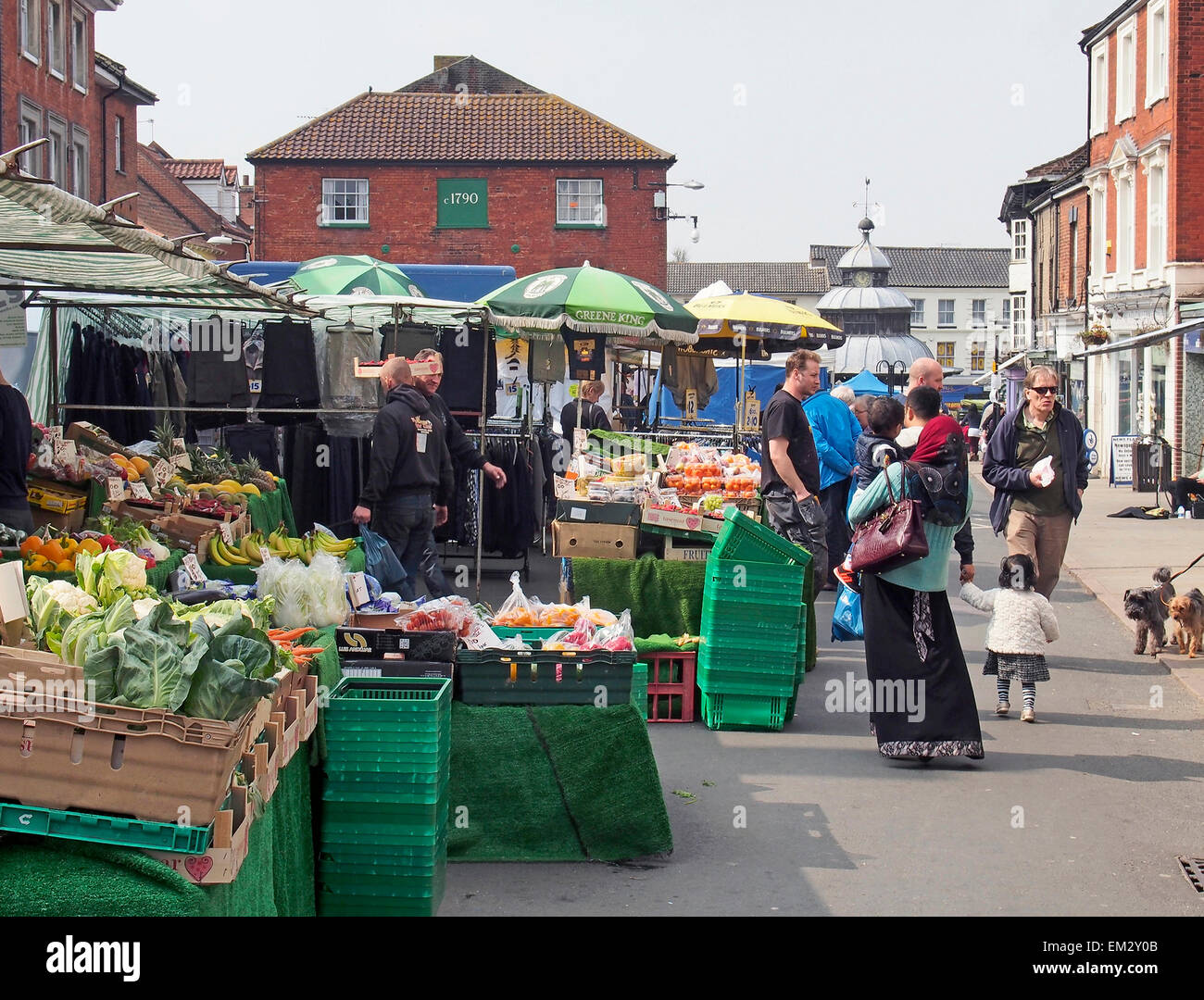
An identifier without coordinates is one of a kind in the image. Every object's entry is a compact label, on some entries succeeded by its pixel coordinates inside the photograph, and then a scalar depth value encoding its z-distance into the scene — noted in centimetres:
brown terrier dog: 1088
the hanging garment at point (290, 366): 1384
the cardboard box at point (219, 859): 363
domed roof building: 7088
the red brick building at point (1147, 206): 2948
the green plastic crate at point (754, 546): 827
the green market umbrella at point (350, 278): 1608
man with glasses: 984
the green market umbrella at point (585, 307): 1294
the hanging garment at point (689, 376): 2059
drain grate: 574
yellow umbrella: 1789
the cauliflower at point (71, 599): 488
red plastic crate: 851
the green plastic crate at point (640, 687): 646
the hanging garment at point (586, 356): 1544
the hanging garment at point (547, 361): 1579
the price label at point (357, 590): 678
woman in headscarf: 751
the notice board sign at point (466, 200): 4403
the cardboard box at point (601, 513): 962
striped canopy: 513
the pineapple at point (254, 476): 1151
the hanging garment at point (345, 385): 1386
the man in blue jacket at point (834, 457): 1288
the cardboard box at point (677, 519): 958
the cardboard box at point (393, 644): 596
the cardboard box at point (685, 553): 966
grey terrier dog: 1096
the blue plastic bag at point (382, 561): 939
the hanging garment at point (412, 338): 1391
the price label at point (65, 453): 896
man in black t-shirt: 966
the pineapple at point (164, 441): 1111
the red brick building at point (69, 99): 2962
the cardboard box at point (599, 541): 959
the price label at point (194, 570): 752
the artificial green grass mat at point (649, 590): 923
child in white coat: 863
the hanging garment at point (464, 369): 1409
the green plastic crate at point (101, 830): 359
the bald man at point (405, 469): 1005
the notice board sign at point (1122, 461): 3100
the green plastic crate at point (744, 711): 838
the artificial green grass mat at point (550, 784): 600
